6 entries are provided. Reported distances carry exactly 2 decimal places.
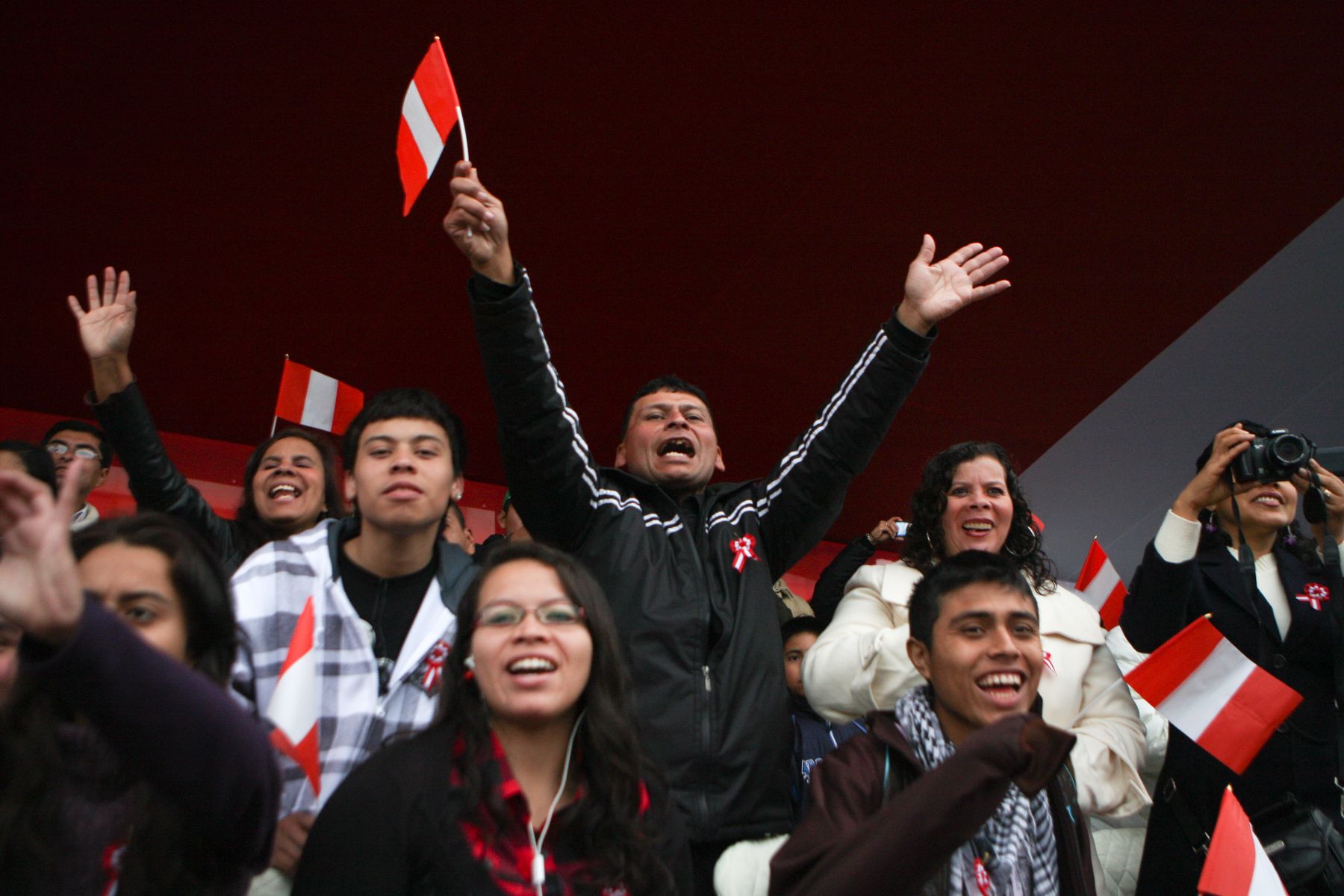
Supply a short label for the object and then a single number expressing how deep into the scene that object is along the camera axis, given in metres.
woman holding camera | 2.62
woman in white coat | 2.45
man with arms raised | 2.28
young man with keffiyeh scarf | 1.67
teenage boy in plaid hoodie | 2.12
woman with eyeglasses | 1.67
